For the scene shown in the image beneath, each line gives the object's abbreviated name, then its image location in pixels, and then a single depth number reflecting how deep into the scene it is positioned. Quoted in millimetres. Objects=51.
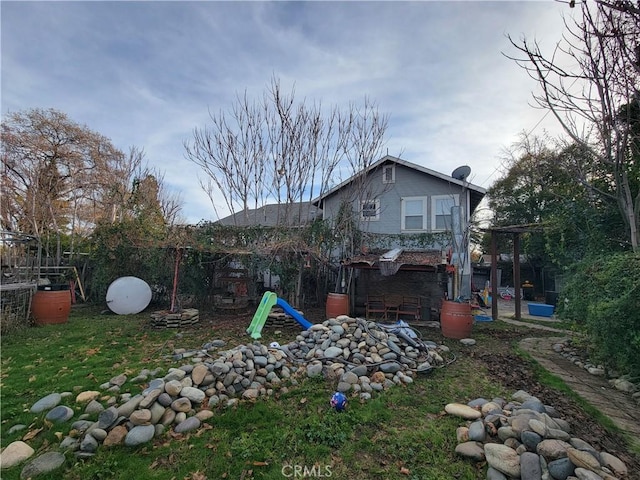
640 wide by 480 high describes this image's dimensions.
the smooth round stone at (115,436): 2707
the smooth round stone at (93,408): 3127
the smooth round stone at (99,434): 2729
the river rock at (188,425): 3002
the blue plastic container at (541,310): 10781
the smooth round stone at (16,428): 2871
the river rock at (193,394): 3389
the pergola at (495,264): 8970
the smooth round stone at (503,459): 2355
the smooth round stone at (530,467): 2236
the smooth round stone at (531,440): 2502
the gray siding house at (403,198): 10883
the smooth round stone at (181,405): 3209
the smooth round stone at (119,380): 3832
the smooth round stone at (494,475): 2331
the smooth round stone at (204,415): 3193
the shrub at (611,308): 3828
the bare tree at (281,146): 10117
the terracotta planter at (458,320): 6938
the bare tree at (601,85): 4426
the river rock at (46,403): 3246
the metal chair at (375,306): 9211
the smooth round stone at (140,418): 2920
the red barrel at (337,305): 8055
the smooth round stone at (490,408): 3174
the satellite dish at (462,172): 10945
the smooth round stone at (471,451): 2592
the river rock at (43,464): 2348
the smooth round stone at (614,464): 2285
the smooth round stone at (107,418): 2839
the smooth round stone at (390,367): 4504
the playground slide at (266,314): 6696
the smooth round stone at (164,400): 3207
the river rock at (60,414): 3044
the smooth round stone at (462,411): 3216
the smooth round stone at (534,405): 3154
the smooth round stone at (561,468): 2191
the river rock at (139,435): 2734
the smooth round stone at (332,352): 4816
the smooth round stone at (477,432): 2789
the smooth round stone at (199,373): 3661
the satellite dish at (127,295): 8766
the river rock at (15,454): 2477
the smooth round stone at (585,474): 2079
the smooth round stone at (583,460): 2188
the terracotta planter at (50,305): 7035
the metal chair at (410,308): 9265
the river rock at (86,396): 3413
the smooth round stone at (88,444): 2611
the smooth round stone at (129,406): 2982
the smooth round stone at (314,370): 4383
